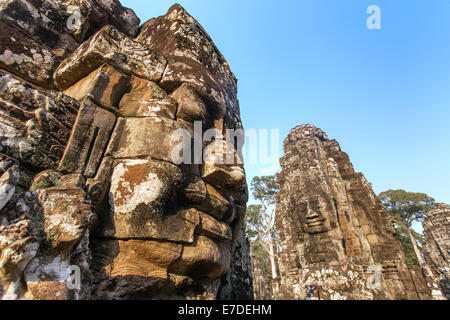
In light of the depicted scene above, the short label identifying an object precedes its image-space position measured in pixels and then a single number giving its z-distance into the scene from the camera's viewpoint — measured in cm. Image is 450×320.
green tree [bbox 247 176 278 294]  2055
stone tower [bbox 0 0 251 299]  112
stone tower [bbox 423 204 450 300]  1024
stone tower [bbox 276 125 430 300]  679
